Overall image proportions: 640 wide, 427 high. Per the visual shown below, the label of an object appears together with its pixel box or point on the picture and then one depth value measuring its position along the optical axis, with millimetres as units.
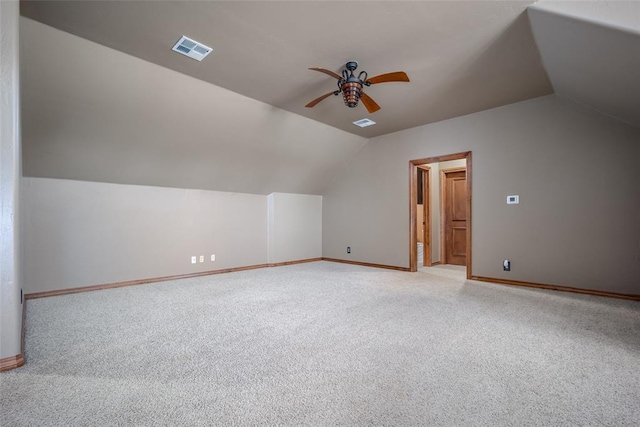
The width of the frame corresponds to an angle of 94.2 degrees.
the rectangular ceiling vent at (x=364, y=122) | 5117
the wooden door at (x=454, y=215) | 6570
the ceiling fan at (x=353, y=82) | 3037
